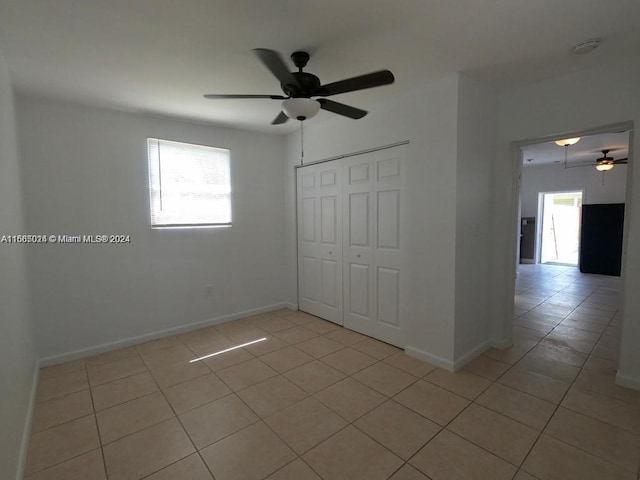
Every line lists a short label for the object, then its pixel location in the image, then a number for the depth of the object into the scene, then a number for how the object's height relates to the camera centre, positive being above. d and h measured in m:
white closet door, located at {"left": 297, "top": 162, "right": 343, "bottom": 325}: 3.83 -0.26
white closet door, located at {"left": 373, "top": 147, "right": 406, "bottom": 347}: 3.12 -0.24
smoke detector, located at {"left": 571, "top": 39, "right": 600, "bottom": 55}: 2.04 +1.20
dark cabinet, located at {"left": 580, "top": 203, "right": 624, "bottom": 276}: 6.63 -0.39
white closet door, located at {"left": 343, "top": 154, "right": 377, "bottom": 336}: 3.42 -0.26
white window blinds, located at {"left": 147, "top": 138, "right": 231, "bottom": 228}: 3.49 +0.46
